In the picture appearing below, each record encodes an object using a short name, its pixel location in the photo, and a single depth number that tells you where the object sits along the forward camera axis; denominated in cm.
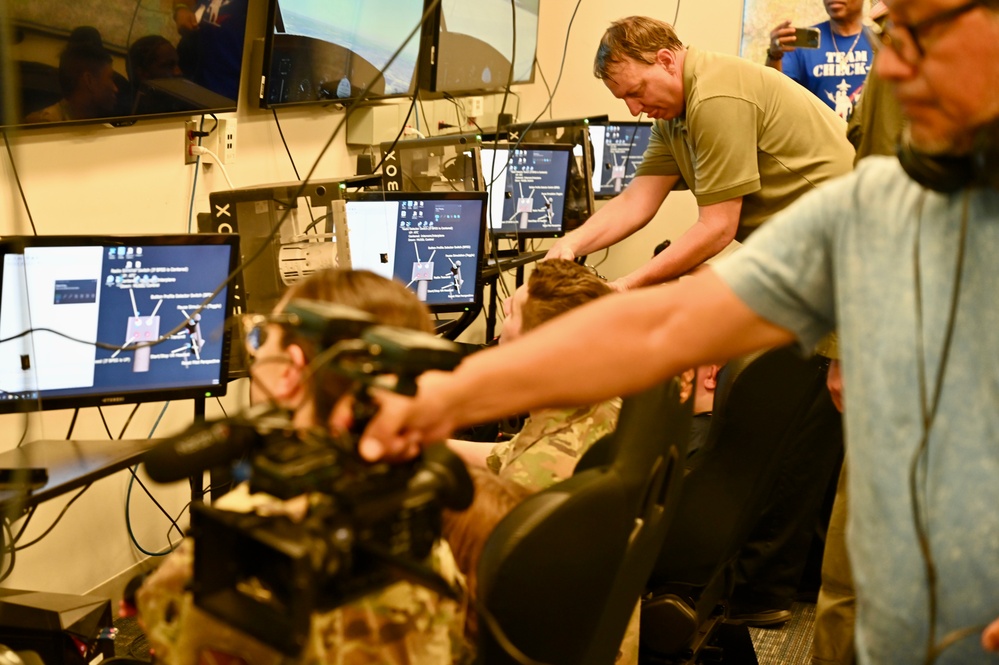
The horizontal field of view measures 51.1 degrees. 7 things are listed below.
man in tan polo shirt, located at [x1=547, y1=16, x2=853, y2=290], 313
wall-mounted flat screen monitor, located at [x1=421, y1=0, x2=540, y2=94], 473
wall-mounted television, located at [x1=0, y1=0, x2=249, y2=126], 262
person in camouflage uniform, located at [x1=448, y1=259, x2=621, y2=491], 191
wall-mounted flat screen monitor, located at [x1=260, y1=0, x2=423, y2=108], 367
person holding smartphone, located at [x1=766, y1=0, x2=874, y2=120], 516
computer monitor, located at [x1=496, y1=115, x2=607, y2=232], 494
